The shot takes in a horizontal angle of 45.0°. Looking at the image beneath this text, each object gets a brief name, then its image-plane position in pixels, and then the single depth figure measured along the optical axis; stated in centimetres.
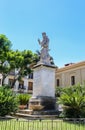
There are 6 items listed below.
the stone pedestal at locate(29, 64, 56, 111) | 759
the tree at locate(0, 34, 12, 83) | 1392
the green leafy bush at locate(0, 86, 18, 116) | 552
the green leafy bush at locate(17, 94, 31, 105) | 927
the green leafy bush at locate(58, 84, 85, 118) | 540
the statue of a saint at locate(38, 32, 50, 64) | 862
